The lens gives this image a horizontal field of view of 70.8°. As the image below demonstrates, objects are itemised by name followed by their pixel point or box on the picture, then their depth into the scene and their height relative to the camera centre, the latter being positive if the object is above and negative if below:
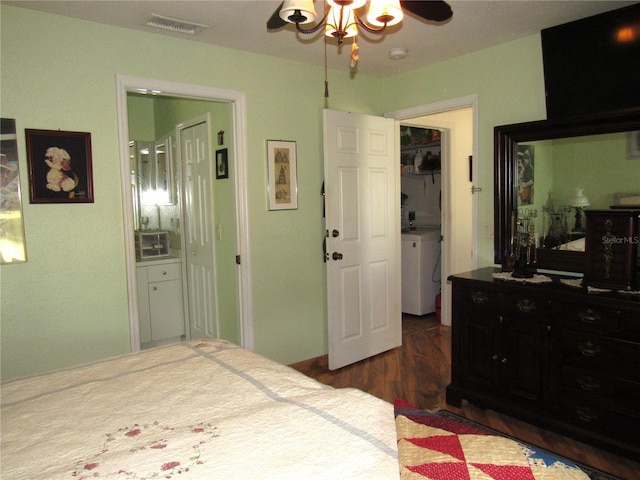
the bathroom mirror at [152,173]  4.66 +0.48
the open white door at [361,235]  3.63 -0.20
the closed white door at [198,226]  3.95 -0.09
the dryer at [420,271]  5.16 -0.70
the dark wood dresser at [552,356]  2.27 -0.85
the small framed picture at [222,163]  3.60 +0.43
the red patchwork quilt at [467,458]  0.99 -0.58
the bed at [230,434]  1.06 -0.60
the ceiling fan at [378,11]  1.61 +0.74
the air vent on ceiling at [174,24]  2.68 +1.18
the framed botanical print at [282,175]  3.48 +0.31
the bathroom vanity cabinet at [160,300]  4.21 -0.79
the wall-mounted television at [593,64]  2.56 +0.85
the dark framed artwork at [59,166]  2.53 +0.32
